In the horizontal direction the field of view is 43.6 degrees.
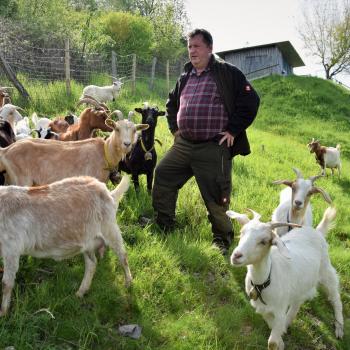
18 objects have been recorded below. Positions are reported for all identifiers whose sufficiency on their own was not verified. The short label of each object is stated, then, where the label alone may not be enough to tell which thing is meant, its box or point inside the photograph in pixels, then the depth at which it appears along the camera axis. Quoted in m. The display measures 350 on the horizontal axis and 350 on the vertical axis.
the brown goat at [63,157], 4.83
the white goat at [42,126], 7.19
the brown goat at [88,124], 6.81
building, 31.66
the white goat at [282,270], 3.43
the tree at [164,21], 33.56
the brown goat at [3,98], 8.26
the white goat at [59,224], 3.23
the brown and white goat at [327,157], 11.39
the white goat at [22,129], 6.68
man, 4.77
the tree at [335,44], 37.97
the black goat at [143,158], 6.75
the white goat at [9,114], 6.89
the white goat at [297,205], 5.29
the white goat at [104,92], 12.90
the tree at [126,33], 25.77
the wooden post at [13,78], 10.35
